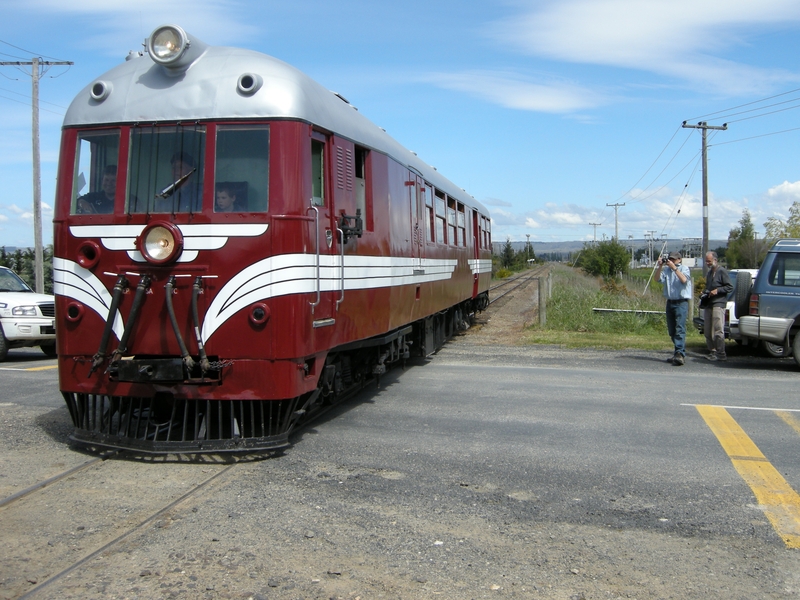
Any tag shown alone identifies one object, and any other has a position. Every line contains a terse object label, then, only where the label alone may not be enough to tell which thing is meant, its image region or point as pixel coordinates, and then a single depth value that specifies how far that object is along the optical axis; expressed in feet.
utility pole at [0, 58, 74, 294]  83.05
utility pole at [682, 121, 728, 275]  88.28
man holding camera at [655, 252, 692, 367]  38.70
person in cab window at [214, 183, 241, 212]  19.63
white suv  41.22
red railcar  19.44
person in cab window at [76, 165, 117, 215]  20.26
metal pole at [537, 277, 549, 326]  56.03
